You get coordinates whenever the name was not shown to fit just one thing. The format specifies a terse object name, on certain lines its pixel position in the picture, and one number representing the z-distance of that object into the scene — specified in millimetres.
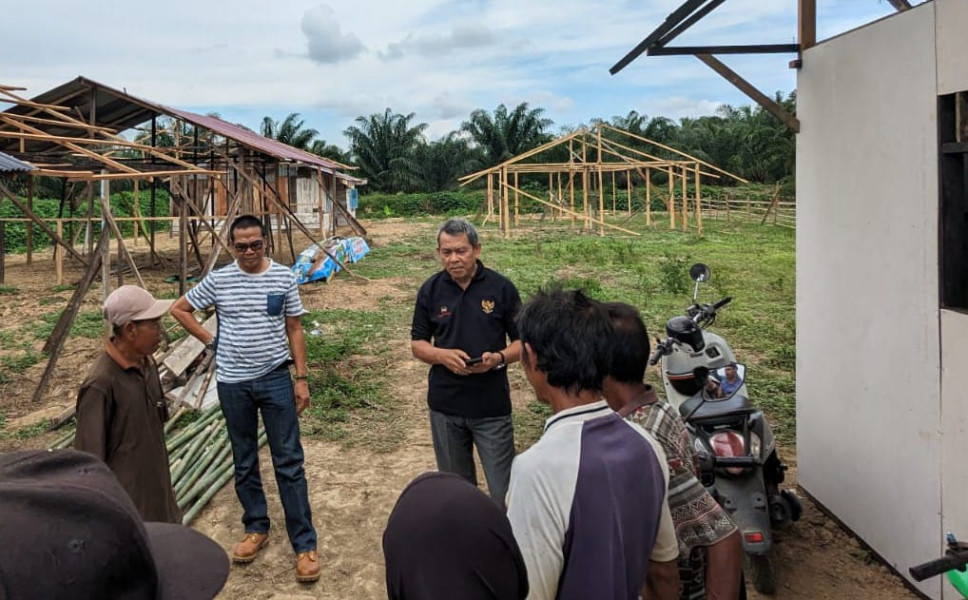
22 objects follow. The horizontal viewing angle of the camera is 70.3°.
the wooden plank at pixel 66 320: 6547
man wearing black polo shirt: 2973
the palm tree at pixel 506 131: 37594
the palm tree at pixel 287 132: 34062
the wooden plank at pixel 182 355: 6160
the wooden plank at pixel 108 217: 7090
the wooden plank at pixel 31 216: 7863
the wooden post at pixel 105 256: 6930
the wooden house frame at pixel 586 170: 19875
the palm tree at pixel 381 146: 37438
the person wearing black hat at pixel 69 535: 841
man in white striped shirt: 3293
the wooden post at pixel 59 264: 12907
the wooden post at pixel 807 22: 3742
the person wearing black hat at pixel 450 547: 1023
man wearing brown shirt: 2438
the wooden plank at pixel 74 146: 6078
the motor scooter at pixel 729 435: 2859
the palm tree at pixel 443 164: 37281
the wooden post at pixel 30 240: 13339
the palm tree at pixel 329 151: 35562
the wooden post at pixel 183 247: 9297
